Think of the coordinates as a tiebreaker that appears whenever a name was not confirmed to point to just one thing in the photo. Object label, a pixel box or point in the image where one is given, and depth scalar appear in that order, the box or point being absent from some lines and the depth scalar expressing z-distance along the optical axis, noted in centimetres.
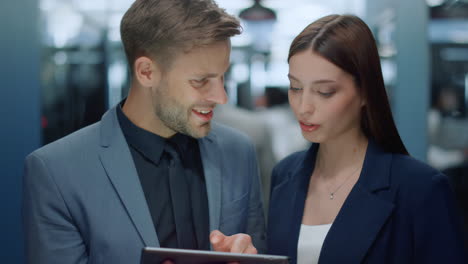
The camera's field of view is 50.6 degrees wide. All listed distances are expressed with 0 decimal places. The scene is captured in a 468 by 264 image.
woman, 164
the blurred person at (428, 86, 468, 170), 434
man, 160
